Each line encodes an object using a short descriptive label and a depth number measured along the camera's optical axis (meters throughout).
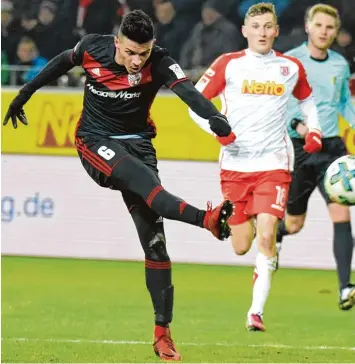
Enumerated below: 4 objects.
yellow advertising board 28.73
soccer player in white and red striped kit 19.27
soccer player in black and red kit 15.48
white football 16.98
